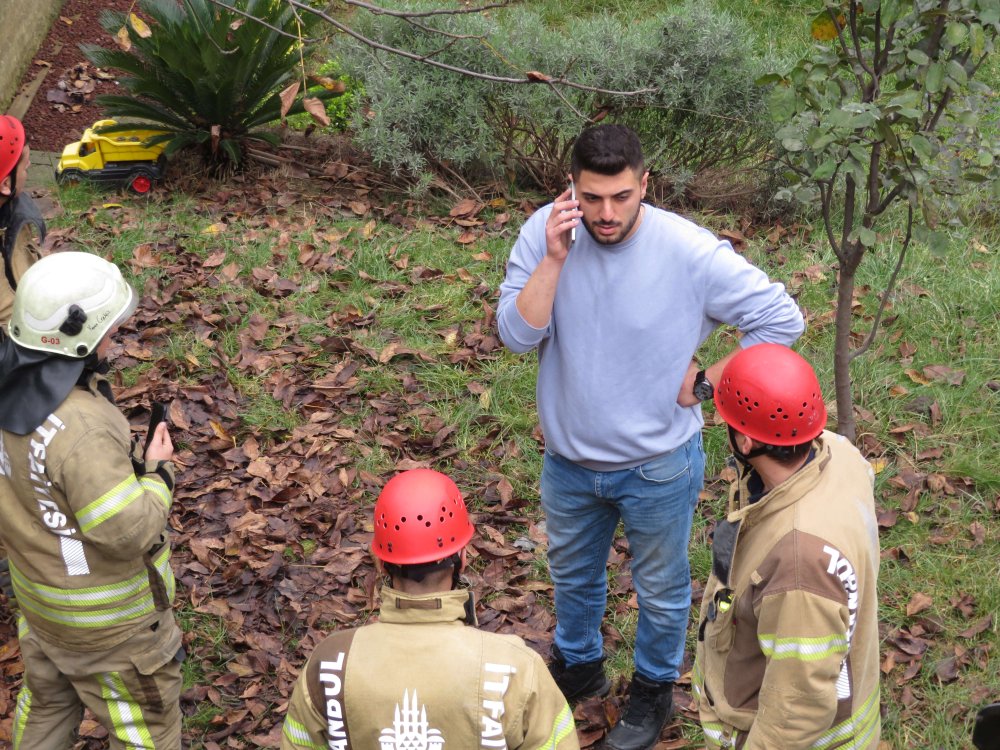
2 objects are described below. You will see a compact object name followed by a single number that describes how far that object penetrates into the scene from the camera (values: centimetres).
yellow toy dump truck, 798
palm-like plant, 755
